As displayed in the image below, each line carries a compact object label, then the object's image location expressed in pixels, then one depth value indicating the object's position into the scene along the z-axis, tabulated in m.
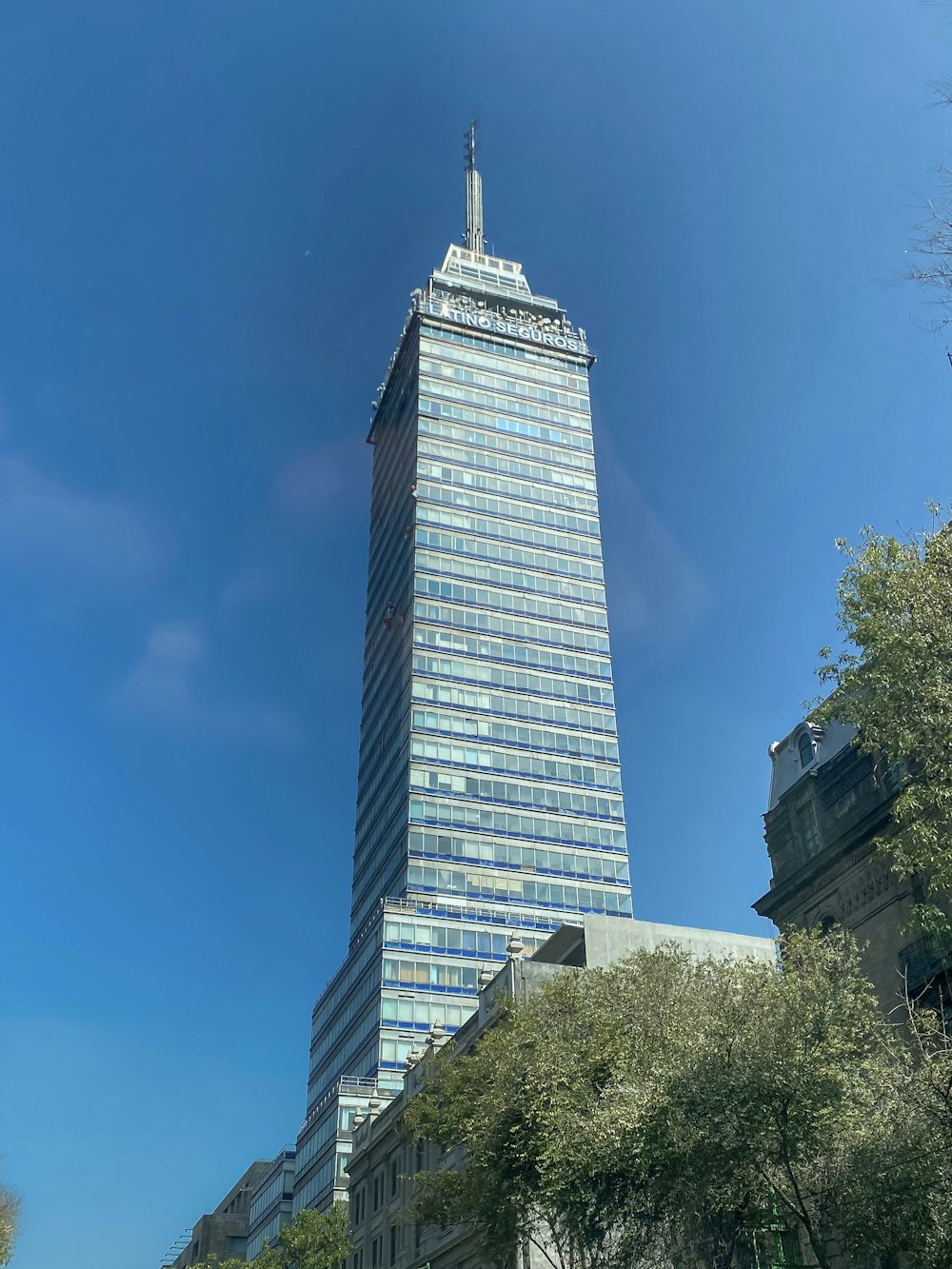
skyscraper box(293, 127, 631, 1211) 98.69
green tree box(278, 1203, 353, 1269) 54.09
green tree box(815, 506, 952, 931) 23.58
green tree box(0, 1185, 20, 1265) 61.78
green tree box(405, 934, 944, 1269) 26.81
